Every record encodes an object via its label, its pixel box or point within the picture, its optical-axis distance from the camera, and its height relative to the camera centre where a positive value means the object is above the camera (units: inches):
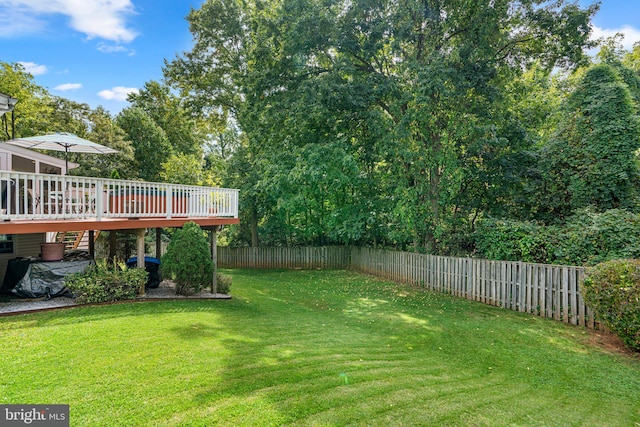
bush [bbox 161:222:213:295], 328.8 -43.4
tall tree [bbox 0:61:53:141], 697.0 +232.4
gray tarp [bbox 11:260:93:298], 293.9 -57.3
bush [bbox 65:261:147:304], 288.2 -59.7
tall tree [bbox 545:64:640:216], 380.8 +79.8
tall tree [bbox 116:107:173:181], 969.5 +214.5
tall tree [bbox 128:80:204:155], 1108.3 +350.2
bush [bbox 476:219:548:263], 347.3 -26.7
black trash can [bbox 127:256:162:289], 363.6 -59.7
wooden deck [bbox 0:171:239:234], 255.6 +9.1
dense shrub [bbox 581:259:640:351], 211.5 -52.3
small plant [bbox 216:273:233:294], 369.4 -76.0
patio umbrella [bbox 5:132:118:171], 338.3 +74.4
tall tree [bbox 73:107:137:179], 812.0 +152.3
